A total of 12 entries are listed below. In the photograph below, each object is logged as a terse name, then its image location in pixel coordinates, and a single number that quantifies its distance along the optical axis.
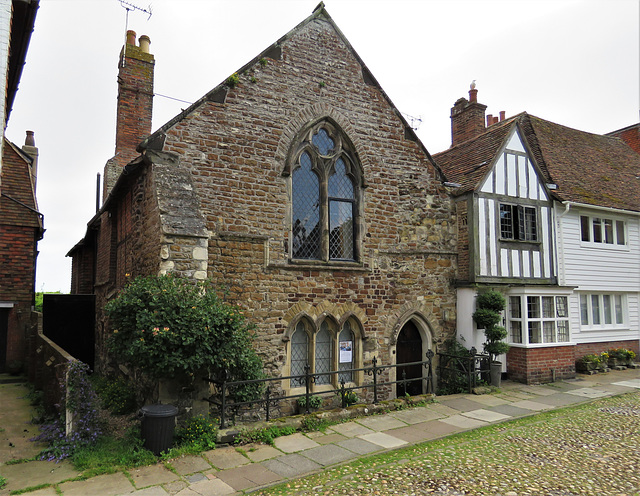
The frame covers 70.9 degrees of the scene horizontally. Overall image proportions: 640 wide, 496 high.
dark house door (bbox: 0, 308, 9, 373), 14.23
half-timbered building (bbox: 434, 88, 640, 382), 12.82
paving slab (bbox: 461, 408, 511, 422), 9.00
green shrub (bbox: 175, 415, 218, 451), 7.13
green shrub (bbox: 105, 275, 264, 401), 6.98
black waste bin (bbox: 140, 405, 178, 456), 6.75
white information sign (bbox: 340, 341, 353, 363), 10.82
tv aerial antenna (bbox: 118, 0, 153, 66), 13.88
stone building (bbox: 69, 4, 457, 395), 9.29
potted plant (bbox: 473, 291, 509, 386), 11.71
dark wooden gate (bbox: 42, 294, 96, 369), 15.07
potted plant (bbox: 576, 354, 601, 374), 14.63
